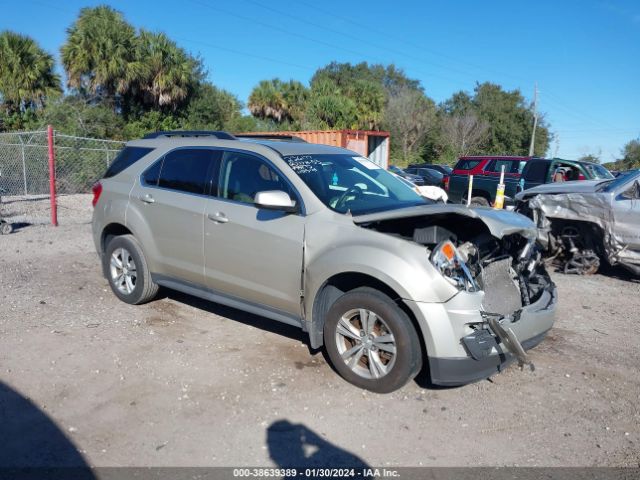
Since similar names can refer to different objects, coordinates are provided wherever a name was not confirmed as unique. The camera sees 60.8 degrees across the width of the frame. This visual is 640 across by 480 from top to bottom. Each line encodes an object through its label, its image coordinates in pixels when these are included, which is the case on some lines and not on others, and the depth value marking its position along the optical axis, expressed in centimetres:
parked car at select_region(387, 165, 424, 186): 2288
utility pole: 4394
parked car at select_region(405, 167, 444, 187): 2627
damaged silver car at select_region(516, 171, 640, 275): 771
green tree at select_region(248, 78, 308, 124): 3681
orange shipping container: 1862
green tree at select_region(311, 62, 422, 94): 7669
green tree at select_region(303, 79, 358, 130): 3525
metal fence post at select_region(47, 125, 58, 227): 1019
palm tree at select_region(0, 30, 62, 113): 2253
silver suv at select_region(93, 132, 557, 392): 379
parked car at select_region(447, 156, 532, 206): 1427
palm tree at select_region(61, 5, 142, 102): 2358
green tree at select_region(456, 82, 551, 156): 5150
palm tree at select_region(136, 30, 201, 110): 2503
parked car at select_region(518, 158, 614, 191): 1303
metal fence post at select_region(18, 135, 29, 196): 1481
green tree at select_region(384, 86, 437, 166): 4722
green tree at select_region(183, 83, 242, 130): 2844
